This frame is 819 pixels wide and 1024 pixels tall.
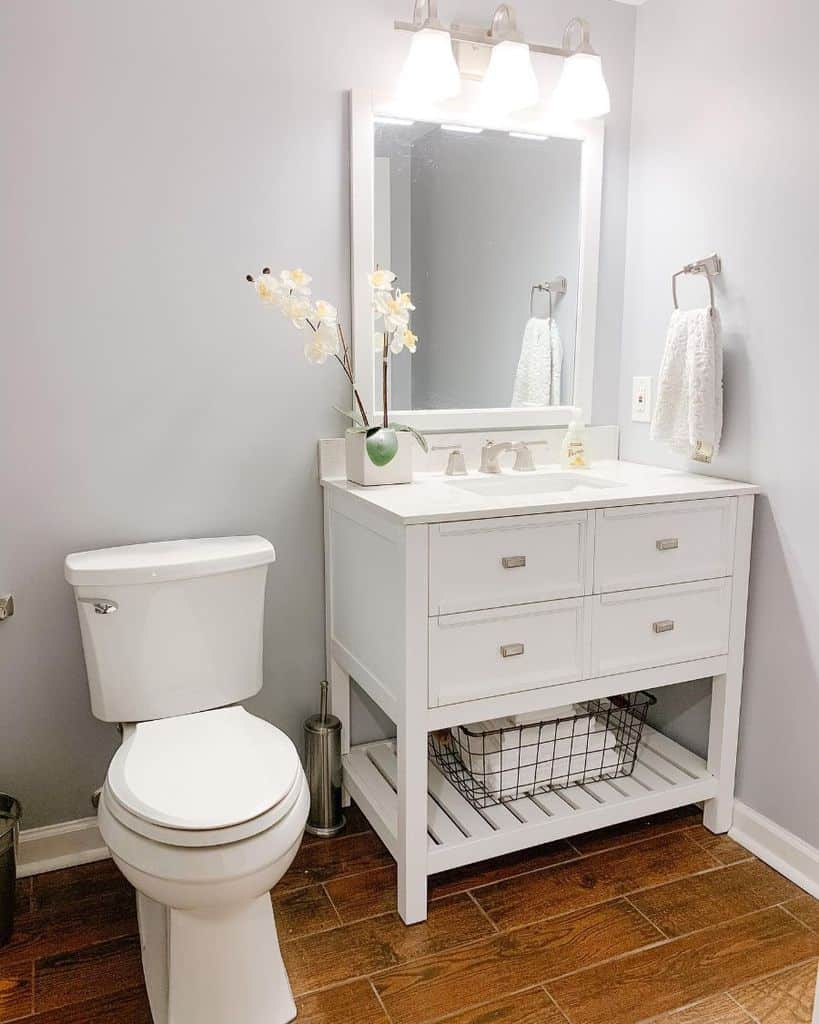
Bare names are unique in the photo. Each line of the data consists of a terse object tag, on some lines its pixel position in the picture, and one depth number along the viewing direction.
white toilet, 1.45
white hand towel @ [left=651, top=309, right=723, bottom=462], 2.09
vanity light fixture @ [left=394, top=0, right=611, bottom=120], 2.01
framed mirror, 2.16
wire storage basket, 2.11
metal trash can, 1.78
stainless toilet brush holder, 2.20
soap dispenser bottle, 2.38
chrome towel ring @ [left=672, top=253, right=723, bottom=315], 2.14
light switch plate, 2.43
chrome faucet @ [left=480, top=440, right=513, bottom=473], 2.24
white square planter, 2.06
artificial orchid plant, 1.95
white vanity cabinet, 1.78
